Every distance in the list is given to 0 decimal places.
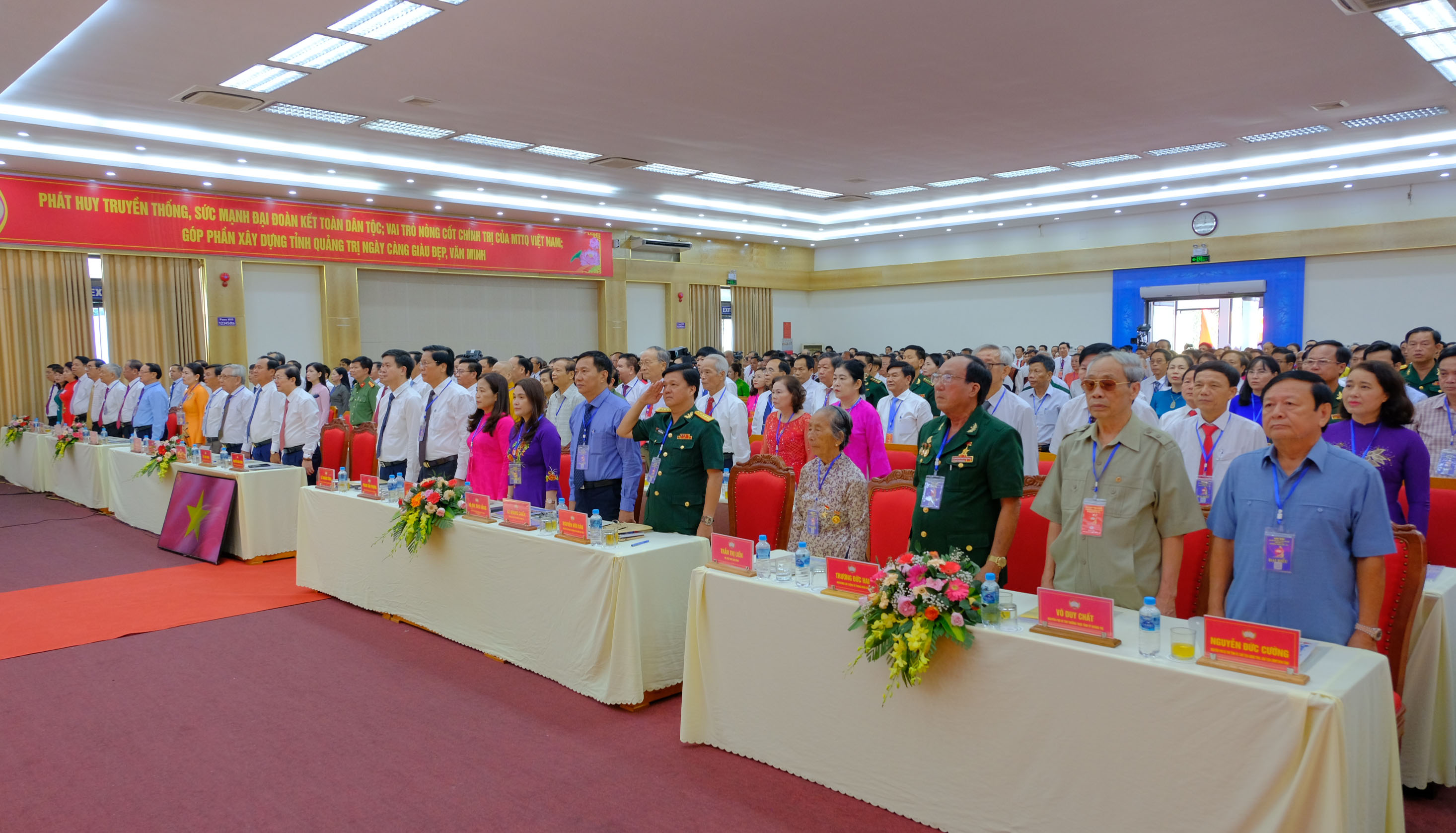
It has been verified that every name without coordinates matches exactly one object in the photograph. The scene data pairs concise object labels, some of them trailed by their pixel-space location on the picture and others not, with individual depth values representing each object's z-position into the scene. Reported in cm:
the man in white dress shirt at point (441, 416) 574
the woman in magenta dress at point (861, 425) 500
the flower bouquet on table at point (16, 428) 1030
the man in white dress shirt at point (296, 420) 716
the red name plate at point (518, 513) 405
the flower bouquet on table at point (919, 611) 241
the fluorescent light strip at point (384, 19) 611
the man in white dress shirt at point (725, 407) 629
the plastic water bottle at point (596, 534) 374
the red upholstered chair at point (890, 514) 362
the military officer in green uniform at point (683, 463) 406
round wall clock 1481
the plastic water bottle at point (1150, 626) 223
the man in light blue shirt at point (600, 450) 462
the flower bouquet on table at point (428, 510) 436
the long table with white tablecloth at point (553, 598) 356
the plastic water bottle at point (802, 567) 299
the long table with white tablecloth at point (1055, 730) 194
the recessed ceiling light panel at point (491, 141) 999
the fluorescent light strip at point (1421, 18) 626
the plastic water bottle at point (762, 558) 313
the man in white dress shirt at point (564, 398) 601
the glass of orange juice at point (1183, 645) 215
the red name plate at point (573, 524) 375
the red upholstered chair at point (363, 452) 685
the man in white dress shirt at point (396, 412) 600
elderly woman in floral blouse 346
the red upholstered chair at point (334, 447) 726
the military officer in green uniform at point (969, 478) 304
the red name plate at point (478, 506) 433
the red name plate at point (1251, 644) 201
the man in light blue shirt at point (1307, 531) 230
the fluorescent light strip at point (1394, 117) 945
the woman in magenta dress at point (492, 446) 504
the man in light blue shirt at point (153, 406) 947
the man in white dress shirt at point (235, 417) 815
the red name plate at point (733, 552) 315
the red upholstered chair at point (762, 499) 402
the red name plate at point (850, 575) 272
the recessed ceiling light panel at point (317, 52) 684
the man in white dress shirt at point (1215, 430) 391
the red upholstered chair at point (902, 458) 581
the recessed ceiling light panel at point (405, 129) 940
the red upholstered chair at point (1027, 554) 335
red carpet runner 482
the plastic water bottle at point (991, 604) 246
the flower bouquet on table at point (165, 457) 712
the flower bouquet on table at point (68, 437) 903
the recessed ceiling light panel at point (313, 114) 866
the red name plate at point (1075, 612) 228
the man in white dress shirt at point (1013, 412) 579
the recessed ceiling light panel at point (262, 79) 749
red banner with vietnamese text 1074
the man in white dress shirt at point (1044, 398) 683
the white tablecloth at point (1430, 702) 262
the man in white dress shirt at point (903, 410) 649
